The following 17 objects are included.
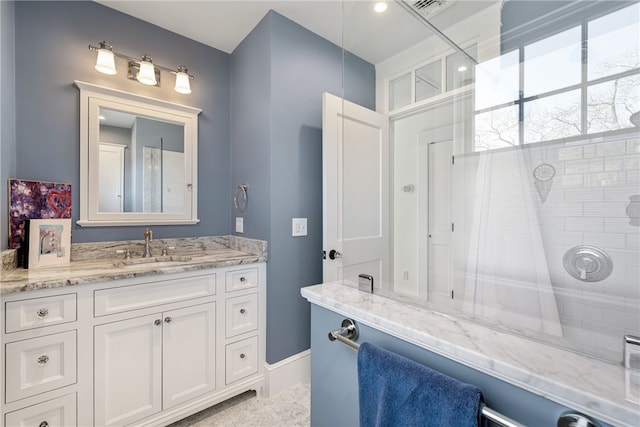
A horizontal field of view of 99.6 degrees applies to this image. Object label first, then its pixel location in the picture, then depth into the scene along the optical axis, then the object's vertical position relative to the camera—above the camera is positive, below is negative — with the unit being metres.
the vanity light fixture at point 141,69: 1.71 +1.02
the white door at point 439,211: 1.70 +0.03
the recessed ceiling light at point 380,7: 1.81 +1.41
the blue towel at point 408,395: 0.52 -0.39
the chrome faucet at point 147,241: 1.90 -0.19
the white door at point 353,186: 1.91 +0.22
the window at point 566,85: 1.02 +0.58
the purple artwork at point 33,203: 1.47 +0.07
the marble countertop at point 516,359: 0.42 -0.28
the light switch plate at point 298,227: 1.98 -0.09
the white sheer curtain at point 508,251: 1.09 -0.17
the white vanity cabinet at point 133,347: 1.18 -0.69
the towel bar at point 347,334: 0.78 -0.36
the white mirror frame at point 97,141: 1.76 +0.49
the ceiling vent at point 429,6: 1.70 +1.34
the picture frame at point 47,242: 1.45 -0.16
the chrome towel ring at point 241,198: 2.14 +0.14
